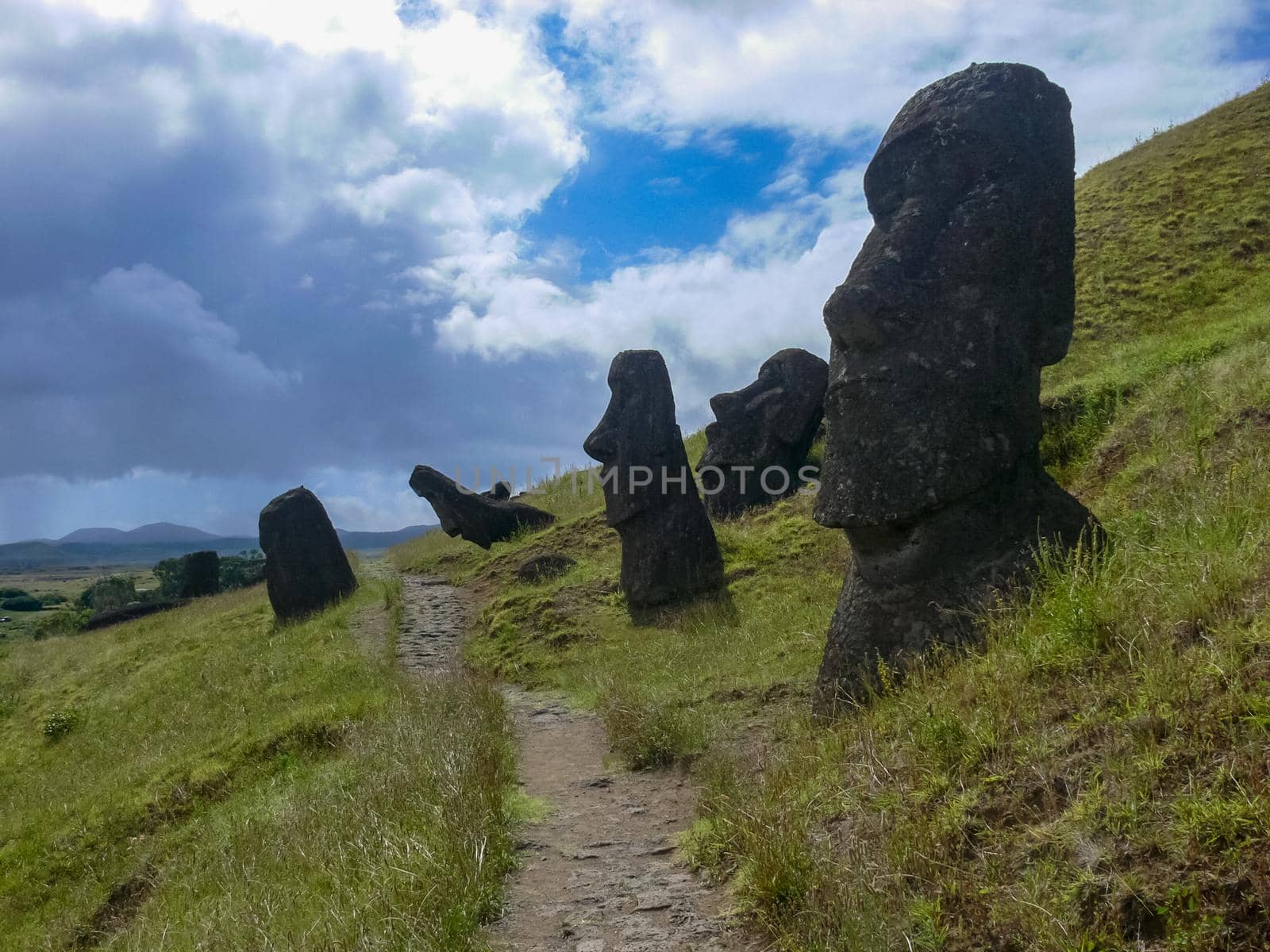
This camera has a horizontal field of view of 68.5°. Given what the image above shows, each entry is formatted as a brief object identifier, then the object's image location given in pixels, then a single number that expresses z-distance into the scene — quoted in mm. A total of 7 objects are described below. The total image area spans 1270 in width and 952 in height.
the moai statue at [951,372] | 6020
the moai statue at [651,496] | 14773
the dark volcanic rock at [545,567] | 18984
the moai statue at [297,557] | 21672
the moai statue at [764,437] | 19656
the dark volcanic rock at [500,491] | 32188
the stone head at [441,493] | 25188
